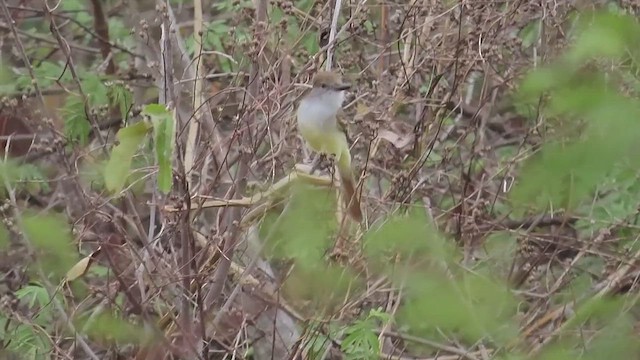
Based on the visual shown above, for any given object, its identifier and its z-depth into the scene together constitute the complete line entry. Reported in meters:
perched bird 7.48
